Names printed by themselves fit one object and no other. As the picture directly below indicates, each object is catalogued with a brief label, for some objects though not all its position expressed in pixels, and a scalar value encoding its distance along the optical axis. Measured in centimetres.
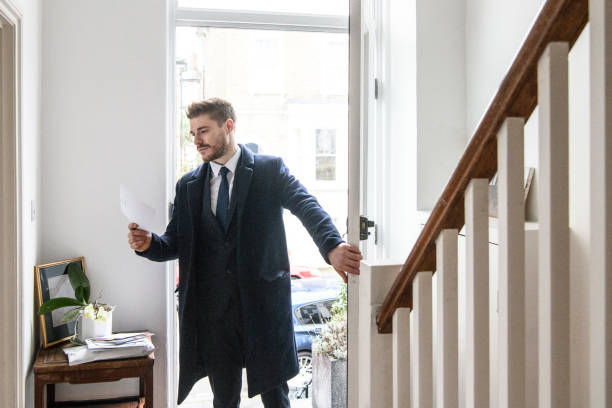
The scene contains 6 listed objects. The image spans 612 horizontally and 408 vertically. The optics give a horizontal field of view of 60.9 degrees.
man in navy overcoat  208
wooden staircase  69
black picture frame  225
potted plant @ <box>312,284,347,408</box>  261
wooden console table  208
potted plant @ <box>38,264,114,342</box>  226
